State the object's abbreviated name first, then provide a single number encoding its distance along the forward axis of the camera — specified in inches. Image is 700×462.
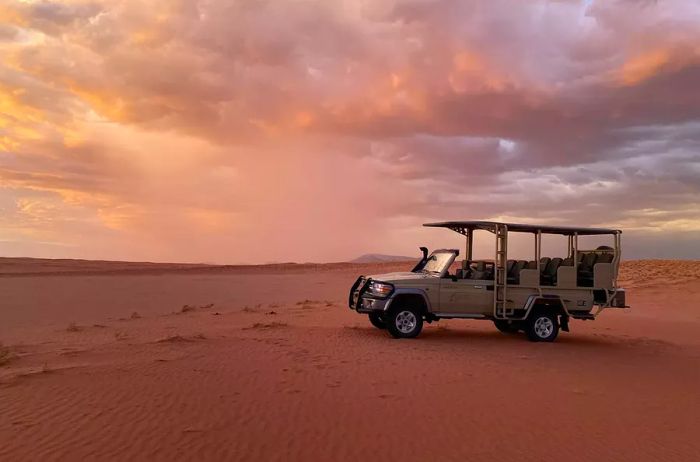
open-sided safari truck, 546.9
